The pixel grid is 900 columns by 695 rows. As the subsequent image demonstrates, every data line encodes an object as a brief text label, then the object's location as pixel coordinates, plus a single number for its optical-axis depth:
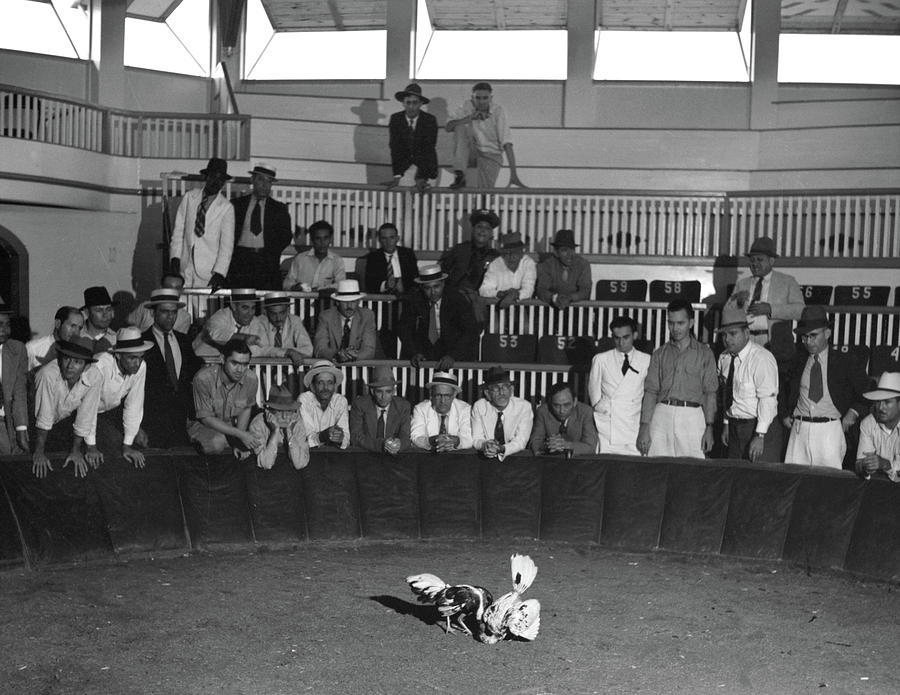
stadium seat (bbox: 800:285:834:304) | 14.24
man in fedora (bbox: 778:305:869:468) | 10.80
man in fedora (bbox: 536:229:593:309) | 13.86
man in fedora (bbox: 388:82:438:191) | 16.39
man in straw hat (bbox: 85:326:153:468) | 10.15
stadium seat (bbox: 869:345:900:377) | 12.26
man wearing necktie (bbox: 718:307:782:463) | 10.92
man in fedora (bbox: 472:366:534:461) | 11.19
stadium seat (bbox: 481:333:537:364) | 13.29
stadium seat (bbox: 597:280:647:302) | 14.52
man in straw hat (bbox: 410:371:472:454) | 11.16
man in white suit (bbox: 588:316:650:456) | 11.45
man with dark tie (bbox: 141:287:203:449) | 11.20
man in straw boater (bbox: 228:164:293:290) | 13.59
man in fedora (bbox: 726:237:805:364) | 12.79
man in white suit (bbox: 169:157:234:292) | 13.39
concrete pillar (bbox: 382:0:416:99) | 21.34
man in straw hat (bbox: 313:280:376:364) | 12.59
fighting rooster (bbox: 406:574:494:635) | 7.73
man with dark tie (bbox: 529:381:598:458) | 11.11
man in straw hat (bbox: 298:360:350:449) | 11.02
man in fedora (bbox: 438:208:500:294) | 13.91
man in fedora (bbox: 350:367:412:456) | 11.18
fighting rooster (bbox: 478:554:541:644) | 7.62
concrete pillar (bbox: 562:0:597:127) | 21.03
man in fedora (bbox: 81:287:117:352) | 11.77
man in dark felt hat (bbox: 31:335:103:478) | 9.67
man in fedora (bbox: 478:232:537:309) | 13.77
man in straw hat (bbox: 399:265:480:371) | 12.85
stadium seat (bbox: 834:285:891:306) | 13.81
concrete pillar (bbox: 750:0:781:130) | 20.48
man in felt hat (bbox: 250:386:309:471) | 10.38
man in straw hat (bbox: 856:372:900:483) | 9.89
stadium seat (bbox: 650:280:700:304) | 14.49
